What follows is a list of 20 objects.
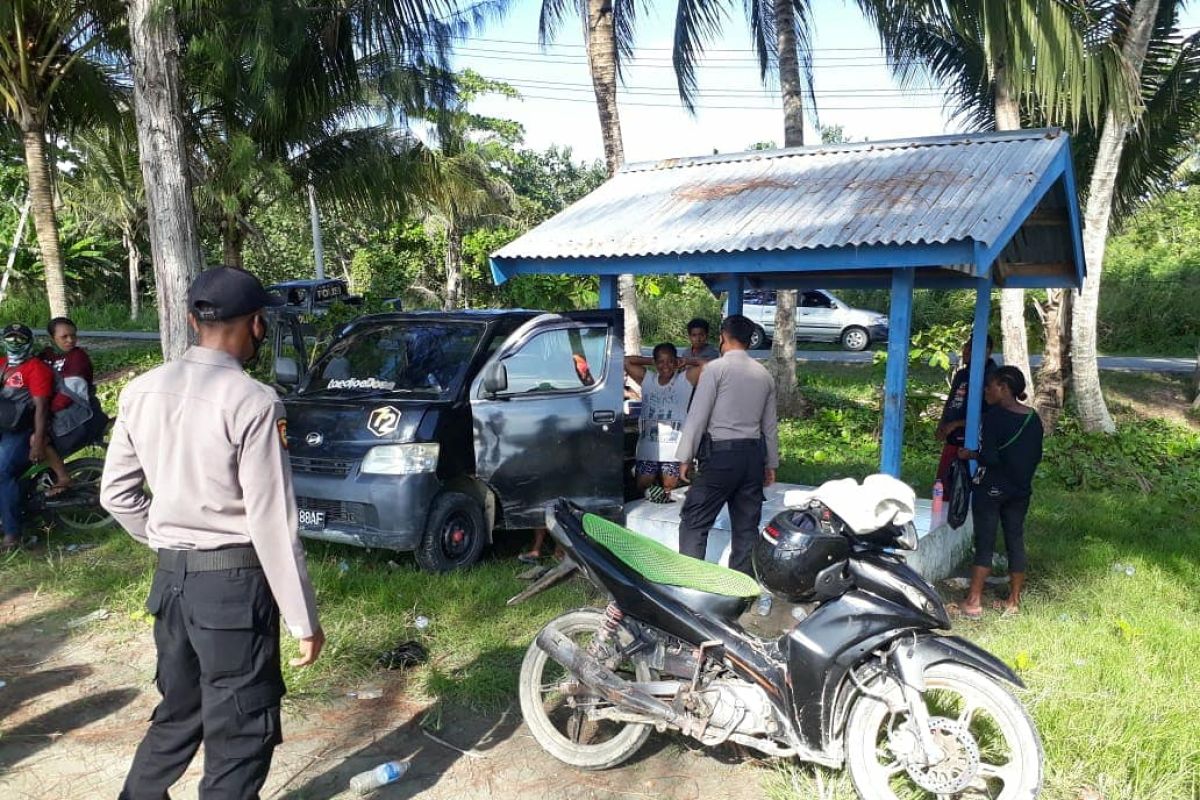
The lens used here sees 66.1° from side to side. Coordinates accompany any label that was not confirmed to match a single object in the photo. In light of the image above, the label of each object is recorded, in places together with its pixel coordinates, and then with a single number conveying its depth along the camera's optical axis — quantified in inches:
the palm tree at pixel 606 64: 441.7
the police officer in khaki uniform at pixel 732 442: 212.4
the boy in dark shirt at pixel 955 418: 285.7
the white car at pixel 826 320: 912.9
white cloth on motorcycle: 127.6
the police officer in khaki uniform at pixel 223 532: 105.2
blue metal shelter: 230.5
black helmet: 131.0
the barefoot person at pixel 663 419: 284.4
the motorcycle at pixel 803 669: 124.0
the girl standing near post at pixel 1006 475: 218.1
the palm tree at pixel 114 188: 510.9
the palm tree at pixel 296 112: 402.9
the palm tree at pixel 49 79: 417.7
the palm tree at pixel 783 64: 482.6
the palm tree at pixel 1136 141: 422.0
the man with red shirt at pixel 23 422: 255.4
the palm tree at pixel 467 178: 619.5
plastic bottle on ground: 140.9
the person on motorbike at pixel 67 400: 266.2
